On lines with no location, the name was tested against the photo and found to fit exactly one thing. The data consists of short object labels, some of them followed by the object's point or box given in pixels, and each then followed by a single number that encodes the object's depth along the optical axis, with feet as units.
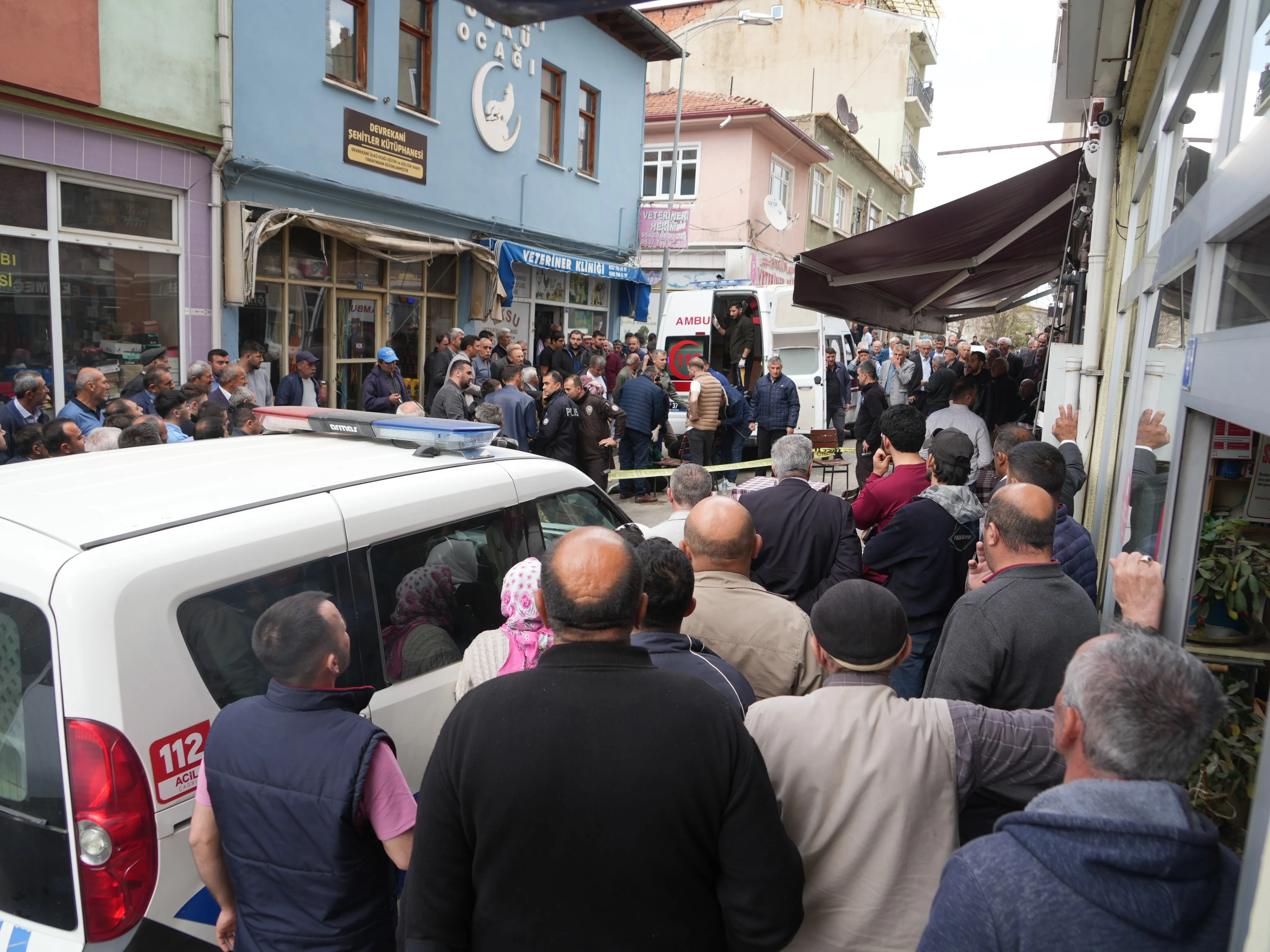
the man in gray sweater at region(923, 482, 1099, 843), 9.18
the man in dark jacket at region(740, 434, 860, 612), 14.08
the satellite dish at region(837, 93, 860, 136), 114.83
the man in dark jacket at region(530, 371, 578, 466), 31.99
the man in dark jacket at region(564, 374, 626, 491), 32.53
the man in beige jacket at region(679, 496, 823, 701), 9.95
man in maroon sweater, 15.35
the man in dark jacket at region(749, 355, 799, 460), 41.29
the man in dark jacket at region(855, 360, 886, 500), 39.99
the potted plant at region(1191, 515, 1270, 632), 8.43
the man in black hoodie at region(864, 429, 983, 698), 13.30
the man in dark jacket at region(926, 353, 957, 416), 38.17
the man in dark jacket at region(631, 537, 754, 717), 8.20
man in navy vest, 7.25
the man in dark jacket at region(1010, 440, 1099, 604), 12.85
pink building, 78.43
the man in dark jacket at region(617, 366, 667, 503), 37.35
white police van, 7.01
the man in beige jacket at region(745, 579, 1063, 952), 6.56
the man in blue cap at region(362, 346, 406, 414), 34.55
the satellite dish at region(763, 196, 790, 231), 69.82
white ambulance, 51.88
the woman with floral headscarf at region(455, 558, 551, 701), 9.17
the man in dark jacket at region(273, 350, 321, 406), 33.76
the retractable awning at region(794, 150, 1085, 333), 23.35
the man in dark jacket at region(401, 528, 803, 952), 5.70
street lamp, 57.93
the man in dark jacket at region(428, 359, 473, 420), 30.53
